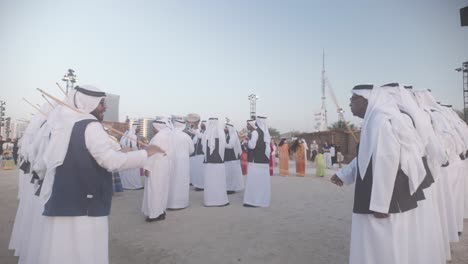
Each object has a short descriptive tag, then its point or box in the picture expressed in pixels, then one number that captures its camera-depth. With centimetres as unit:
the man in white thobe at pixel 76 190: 225
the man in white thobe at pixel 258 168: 675
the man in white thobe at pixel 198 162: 943
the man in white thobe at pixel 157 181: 546
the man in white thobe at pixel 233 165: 852
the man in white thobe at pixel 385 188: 236
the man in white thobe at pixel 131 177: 932
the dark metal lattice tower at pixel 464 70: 2394
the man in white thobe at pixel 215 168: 688
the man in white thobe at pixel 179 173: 657
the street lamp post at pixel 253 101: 2713
